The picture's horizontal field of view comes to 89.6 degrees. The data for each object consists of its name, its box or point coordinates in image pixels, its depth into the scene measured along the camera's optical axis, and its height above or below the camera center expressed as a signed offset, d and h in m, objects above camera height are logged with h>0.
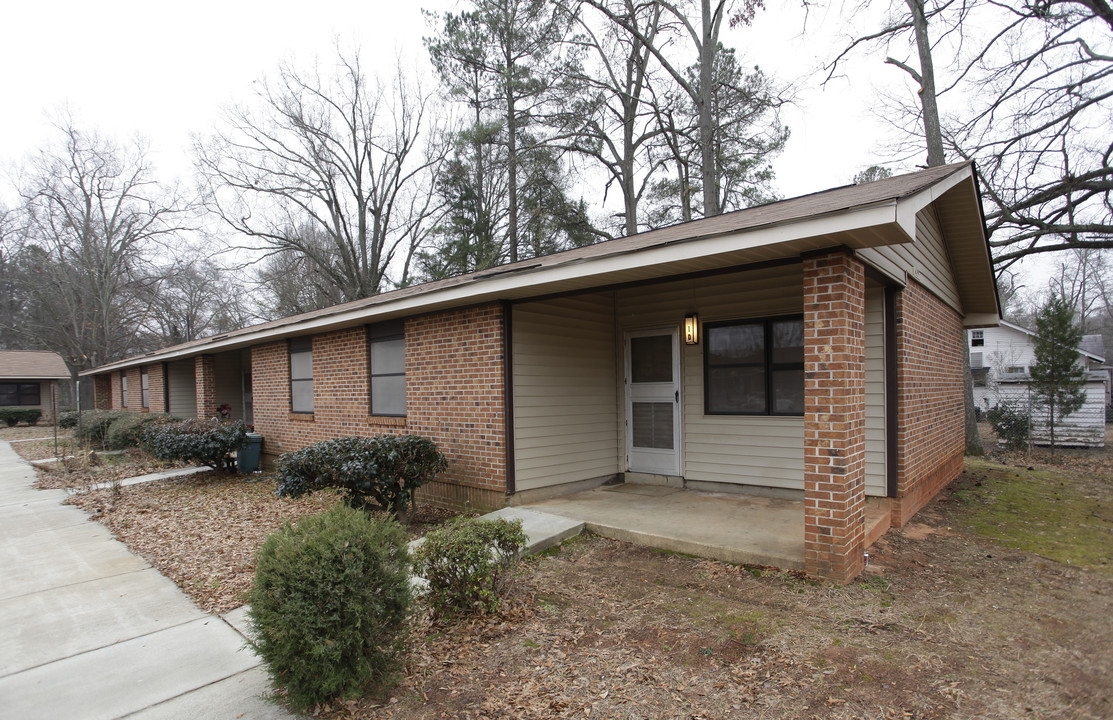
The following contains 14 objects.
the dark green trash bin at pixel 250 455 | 10.48 -1.65
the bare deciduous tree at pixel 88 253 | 28.30 +6.29
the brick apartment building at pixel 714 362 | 3.95 -0.04
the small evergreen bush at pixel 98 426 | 15.73 -1.56
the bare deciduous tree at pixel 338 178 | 21.25 +7.56
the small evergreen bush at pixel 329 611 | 2.62 -1.18
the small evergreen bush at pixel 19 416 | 27.53 -2.14
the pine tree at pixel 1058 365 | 12.66 -0.38
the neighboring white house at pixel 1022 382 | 13.45 -0.97
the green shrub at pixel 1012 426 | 12.94 -1.81
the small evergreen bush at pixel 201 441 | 9.49 -1.24
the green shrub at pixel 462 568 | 3.58 -1.33
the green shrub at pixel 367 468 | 5.76 -1.09
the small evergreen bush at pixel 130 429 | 12.78 -1.37
